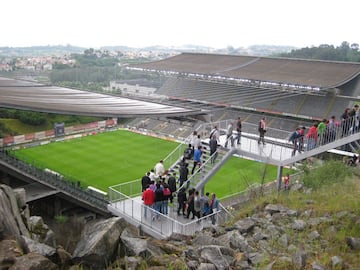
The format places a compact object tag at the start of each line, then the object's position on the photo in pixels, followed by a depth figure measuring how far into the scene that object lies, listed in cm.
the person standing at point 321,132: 1387
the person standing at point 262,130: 1518
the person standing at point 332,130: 1388
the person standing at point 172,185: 1262
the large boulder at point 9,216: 552
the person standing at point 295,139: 1427
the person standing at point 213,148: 1452
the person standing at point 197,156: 1416
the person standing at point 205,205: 1190
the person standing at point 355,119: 1349
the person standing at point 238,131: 1509
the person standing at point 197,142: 1451
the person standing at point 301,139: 1432
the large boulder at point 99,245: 538
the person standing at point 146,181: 1292
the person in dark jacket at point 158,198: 1203
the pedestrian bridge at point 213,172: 1185
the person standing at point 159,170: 1408
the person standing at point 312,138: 1384
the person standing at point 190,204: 1203
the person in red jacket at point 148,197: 1212
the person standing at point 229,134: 1499
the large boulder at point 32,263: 467
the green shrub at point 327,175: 1144
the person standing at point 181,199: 1256
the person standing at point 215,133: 1455
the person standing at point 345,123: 1374
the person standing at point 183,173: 1359
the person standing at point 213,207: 1170
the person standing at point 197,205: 1201
